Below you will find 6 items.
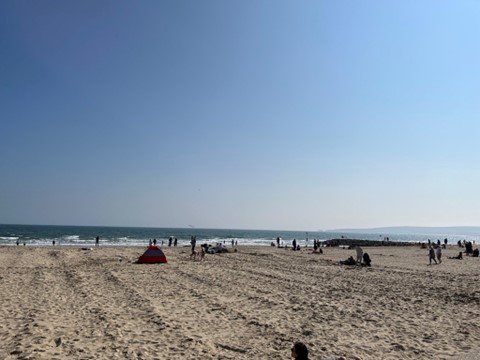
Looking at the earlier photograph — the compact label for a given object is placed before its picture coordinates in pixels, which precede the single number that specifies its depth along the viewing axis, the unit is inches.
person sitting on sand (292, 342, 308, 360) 213.3
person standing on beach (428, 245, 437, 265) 1110.4
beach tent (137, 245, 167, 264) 959.0
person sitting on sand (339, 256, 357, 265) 1007.0
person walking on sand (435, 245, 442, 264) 1145.4
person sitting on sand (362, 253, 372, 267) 986.0
